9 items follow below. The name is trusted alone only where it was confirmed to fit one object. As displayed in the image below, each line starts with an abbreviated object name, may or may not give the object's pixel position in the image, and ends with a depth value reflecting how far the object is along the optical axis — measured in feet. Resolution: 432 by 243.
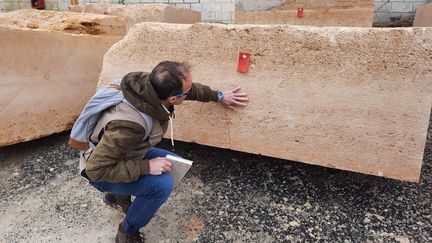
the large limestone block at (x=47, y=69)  8.62
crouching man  4.62
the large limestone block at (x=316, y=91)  5.80
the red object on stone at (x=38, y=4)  22.88
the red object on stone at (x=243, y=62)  6.83
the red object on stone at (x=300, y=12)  14.14
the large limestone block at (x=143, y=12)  12.17
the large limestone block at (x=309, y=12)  13.52
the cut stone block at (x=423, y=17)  13.14
